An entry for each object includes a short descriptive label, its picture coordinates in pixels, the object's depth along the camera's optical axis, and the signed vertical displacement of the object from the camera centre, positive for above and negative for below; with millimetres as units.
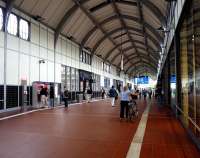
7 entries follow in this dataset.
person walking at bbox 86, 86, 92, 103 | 20250 -994
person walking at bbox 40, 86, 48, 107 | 14370 -701
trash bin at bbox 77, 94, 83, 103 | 21414 -1419
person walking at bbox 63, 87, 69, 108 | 15089 -1068
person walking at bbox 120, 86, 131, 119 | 8714 -547
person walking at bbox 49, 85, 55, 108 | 15055 -735
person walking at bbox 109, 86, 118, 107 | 15696 -634
